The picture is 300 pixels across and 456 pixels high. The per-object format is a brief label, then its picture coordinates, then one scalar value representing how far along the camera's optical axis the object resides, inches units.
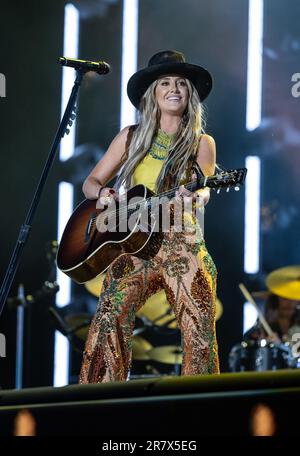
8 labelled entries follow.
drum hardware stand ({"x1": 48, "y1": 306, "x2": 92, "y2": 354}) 569.3
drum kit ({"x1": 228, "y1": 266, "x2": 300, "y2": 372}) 564.1
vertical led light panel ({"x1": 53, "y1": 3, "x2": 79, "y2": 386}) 607.8
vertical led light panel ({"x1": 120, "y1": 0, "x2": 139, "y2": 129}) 618.5
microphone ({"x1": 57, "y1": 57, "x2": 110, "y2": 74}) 344.2
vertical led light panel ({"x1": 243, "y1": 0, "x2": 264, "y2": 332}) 606.2
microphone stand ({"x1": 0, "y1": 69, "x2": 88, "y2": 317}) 321.7
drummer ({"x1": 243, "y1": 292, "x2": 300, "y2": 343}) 599.4
